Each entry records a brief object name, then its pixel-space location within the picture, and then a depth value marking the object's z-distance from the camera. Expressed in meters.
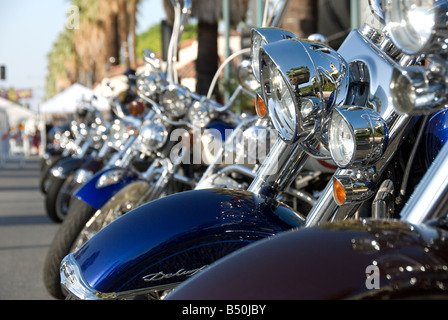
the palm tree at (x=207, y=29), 11.63
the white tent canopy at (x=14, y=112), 24.82
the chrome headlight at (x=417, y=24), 1.14
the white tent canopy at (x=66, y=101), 16.70
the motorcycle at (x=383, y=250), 1.04
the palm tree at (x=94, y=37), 25.69
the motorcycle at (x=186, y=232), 1.71
